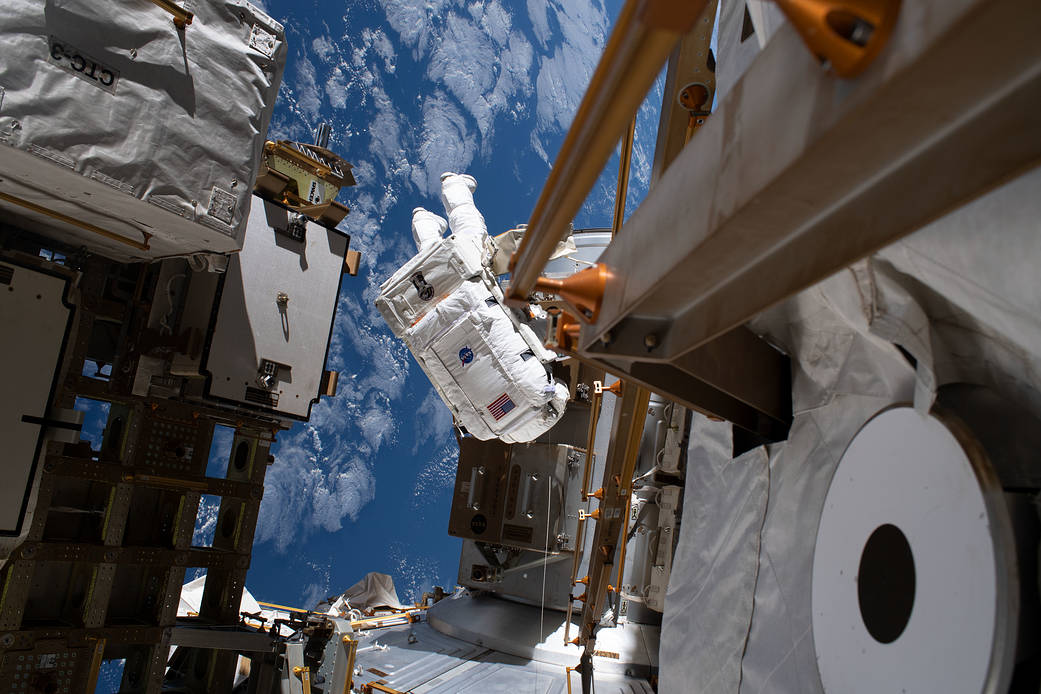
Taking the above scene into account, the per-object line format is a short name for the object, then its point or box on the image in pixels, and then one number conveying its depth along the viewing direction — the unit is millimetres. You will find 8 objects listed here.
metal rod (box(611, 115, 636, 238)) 3150
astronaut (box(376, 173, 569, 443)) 5273
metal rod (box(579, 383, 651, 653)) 3502
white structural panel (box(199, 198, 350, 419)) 4566
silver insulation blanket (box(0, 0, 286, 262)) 2691
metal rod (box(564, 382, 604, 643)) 4285
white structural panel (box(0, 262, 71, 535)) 3541
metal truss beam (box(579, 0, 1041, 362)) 682
